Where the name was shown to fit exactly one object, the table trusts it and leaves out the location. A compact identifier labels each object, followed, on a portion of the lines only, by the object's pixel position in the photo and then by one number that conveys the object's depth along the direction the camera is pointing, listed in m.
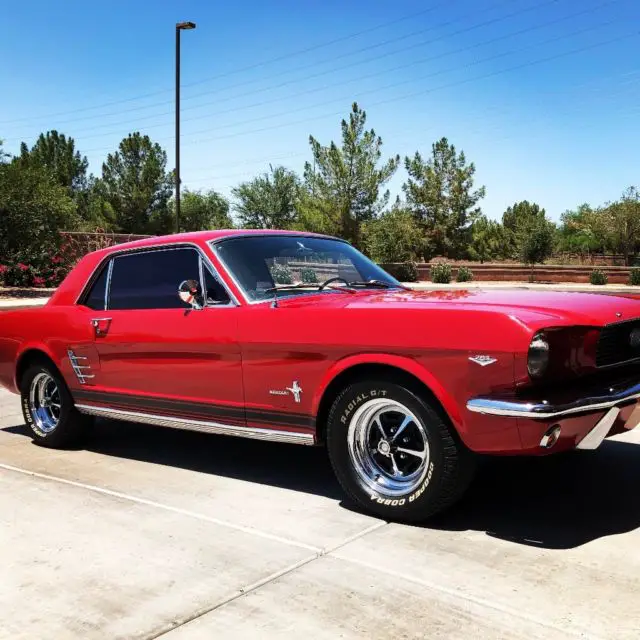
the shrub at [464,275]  42.44
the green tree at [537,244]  46.06
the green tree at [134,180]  56.44
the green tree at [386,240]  42.31
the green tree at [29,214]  26.97
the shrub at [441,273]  40.66
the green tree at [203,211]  73.12
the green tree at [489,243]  75.62
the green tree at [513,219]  74.00
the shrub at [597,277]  39.80
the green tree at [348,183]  43.91
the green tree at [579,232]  64.31
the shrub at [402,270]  42.78
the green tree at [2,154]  27.47
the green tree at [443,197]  54.19
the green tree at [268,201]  59.44
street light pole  26.05
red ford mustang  3.44
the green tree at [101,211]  56.78
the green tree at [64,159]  67.75
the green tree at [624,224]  53.78
